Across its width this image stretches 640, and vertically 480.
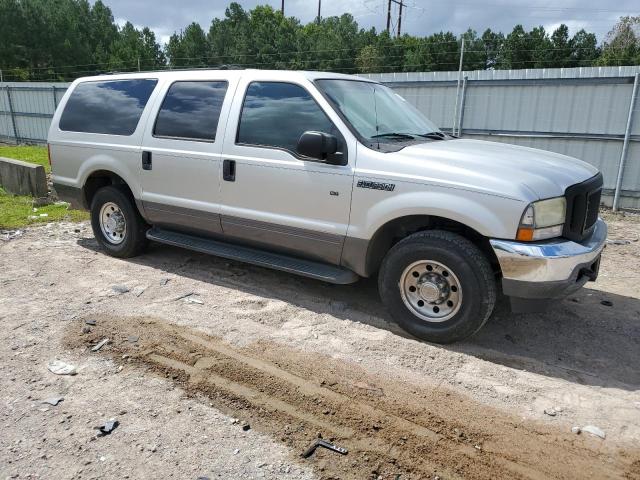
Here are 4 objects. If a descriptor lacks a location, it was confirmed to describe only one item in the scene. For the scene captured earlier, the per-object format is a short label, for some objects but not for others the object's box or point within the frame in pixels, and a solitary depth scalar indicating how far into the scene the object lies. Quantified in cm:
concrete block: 930
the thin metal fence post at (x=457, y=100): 1119
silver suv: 368
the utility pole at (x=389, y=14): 4884
